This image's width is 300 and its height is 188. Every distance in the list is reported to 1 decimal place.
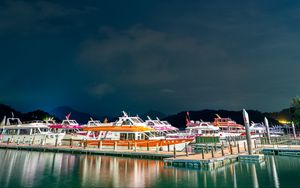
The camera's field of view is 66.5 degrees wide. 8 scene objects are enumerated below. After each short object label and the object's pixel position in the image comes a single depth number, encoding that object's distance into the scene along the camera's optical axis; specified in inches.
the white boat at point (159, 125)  2015.4
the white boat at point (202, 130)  1815.6
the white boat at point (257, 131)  2007.9
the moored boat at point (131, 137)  1211.2
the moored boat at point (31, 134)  1684.3
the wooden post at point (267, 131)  1537.9
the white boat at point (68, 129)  1633.9
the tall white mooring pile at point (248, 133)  978.7
